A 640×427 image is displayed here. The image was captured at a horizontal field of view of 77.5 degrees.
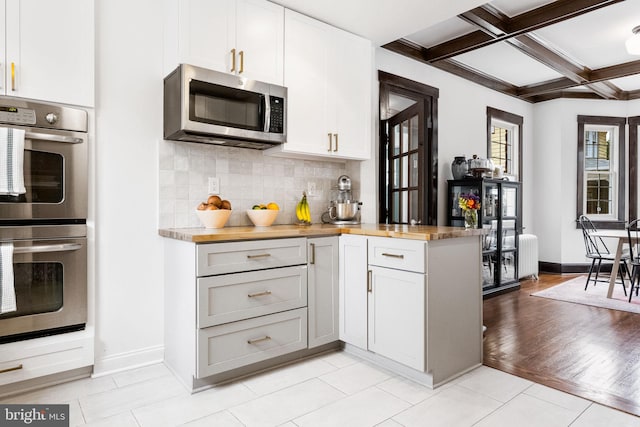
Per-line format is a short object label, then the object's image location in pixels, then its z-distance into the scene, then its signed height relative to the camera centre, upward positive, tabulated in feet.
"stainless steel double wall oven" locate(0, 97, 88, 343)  6.52 -0.21
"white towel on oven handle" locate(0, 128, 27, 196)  6.17 +0.77
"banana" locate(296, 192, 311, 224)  9.96 -0.02
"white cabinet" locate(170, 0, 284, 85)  7.67 +3.53
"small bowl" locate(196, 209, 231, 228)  8.02 -0.14
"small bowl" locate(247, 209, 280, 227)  9.05 -0.13
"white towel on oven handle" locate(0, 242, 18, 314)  6.18 -1.10
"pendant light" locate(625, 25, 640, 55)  11.85 +5.05
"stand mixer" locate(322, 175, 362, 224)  10.11 +0.06
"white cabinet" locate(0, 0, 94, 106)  6.42 +2.71
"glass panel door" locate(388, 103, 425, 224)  12.26 +1.20
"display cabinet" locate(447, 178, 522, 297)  13.98 -0.40
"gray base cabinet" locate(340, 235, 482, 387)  7.10 -1.79
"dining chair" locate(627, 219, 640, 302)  13.30 -1.33
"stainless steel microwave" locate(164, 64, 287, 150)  7.46 +2.03
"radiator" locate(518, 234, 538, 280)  16.67 -1.93
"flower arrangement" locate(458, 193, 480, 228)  10.51 +0.04
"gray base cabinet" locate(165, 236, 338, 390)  6.89 -1.79
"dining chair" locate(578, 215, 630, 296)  15.16 -1.79
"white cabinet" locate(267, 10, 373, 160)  9.07 +2.91
